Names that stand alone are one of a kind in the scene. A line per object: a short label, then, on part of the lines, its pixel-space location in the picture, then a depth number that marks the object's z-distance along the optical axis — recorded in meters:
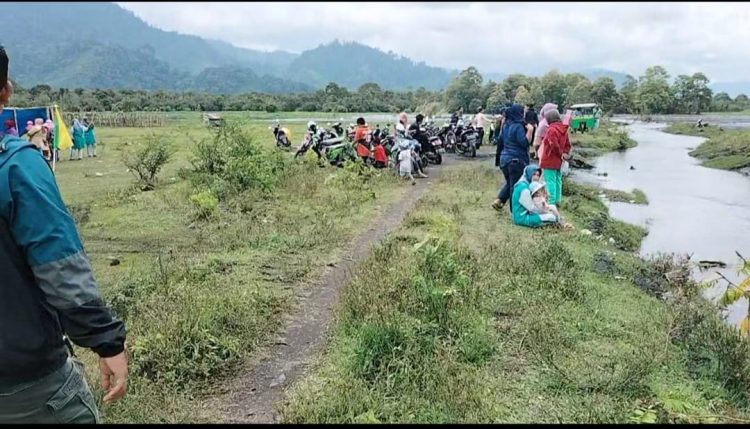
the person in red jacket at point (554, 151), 9.00
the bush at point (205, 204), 9.02
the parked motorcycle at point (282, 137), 18.75
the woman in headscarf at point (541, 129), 9.21
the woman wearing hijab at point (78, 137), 18.30
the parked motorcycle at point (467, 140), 17.56
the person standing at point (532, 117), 11.44
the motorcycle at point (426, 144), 15.28
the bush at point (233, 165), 10.95
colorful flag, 15.64
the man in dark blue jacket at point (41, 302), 1.79
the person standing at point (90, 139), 18.80
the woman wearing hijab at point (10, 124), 12.61
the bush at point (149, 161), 12.41
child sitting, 8.64
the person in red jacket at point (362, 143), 14.80
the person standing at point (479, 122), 17.44
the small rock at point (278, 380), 4.05
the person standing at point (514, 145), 9.20
